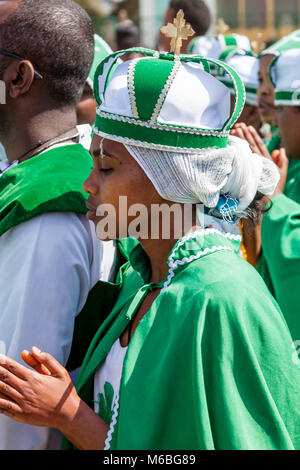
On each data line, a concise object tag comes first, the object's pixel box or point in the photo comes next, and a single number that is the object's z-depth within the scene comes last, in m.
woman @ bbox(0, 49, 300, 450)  2.01
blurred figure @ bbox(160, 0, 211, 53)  6.57
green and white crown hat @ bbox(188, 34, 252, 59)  5.49
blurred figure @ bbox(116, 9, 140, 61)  9.65
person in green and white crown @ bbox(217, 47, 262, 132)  5.23
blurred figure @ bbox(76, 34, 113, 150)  4.38
